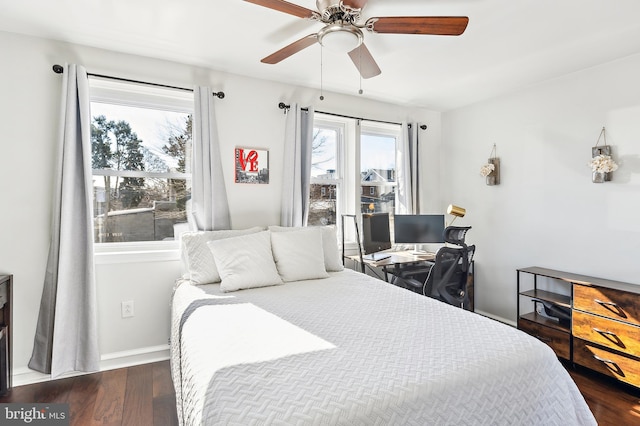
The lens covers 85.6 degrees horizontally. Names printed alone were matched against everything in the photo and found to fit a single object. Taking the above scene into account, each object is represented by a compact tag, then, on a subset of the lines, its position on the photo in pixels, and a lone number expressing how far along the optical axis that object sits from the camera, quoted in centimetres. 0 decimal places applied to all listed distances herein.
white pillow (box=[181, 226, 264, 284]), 249
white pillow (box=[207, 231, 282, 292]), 238
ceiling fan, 164
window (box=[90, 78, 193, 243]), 275
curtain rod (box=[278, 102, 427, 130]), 327
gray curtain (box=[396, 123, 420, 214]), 401
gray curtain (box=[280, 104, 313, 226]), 324
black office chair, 286
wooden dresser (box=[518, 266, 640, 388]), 238
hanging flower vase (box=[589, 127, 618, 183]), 274
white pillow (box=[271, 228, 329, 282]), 262
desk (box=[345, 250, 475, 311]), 326
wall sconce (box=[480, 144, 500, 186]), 366
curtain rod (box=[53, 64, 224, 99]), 245
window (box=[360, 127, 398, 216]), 396
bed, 110
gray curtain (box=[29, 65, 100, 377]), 240
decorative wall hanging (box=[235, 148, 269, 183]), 311
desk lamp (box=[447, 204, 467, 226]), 362
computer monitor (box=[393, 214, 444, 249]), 371
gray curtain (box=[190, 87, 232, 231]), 287
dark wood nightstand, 223
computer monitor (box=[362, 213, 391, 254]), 344
